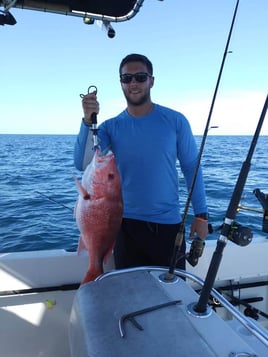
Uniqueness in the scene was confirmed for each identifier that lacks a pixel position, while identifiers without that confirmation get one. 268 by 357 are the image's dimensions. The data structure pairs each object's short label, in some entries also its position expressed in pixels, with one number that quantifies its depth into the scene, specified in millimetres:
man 2213
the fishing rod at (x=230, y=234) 1378
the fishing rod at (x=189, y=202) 1989
